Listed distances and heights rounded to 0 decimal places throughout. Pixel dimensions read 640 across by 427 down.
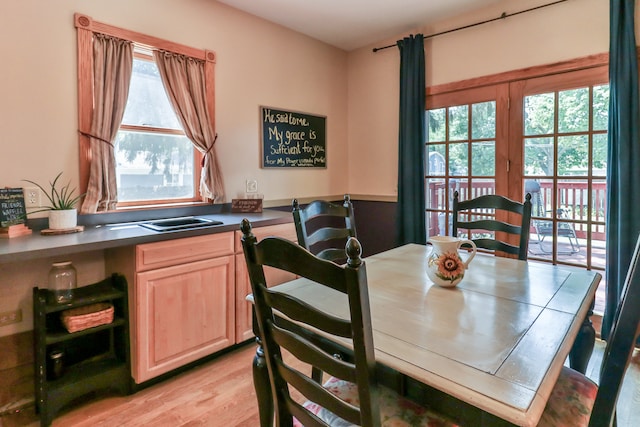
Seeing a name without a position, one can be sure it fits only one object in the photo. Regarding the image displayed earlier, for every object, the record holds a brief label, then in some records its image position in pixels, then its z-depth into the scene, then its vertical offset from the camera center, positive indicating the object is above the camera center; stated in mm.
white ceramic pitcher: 1447 -267
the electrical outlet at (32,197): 2125 +34
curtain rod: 2809 +1478
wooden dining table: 836 -401
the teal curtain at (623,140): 2424 +358
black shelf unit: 1829 -870
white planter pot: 2070 -94
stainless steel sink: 2289 -154
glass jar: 1964 -427
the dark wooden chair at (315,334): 791 -375
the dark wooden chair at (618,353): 855 -384
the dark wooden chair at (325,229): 1972 -145
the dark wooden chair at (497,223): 2086 -163
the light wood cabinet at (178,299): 2076 -601
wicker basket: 1920 -613
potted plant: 2076 -17
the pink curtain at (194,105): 2658 +717
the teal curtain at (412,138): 3467 +564
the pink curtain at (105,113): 2312 +570
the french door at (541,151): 2723 +367
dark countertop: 1680 -194
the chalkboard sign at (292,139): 3357 +585
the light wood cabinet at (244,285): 2525 -607
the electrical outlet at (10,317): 2031 -636
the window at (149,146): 2559 +401
